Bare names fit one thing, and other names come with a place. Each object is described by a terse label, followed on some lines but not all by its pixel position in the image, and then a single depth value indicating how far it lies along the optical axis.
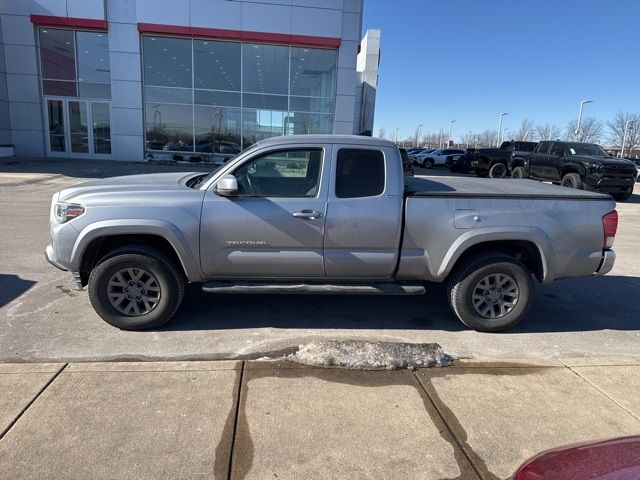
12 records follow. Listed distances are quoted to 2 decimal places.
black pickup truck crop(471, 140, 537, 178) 21.95
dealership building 22.25
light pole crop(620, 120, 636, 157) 63.03
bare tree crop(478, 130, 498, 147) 103.50
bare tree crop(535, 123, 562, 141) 79.21
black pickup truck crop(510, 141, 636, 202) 16.09
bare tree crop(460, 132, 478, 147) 112.29
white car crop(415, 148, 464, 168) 39.06
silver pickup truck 4.29
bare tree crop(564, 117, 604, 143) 71.57
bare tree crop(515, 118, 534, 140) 88.22
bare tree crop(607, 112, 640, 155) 68.31
